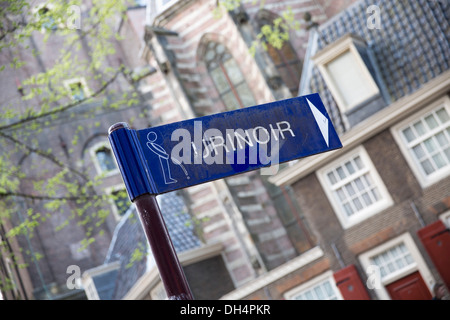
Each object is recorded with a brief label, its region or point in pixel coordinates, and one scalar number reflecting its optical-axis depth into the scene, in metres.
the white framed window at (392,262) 13.46
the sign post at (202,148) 2.55
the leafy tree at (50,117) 25.47
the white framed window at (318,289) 14.92
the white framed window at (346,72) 14.70
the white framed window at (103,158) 27.72
